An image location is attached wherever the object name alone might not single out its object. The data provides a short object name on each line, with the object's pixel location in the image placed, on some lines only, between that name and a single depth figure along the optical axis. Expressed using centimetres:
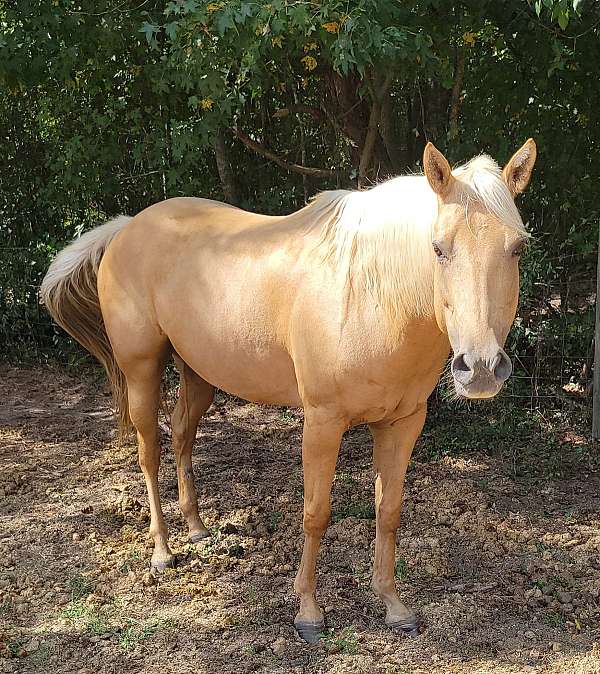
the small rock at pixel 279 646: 310
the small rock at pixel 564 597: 342
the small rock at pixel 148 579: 361
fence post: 485
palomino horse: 243
